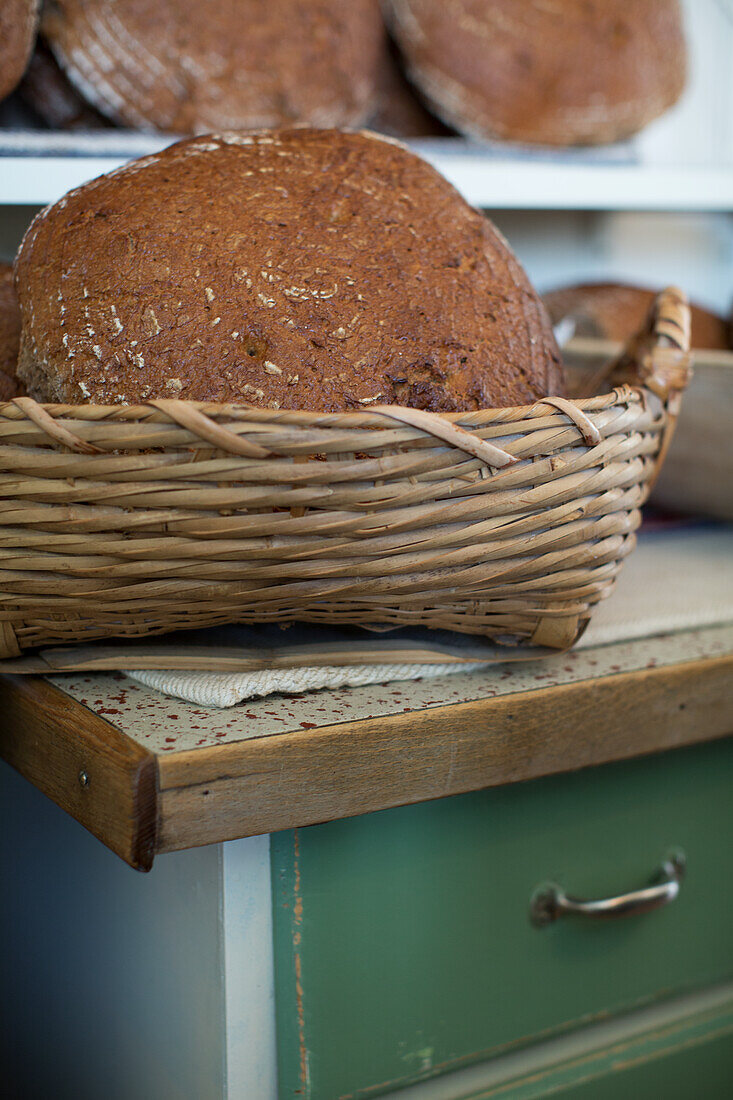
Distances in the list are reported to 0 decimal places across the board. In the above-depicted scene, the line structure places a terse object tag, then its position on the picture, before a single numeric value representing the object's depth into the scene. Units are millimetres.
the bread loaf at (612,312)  1231
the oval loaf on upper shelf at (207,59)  923
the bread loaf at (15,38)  845
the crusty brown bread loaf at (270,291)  561
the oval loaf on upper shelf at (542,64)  1110
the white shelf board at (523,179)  813
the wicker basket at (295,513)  506
